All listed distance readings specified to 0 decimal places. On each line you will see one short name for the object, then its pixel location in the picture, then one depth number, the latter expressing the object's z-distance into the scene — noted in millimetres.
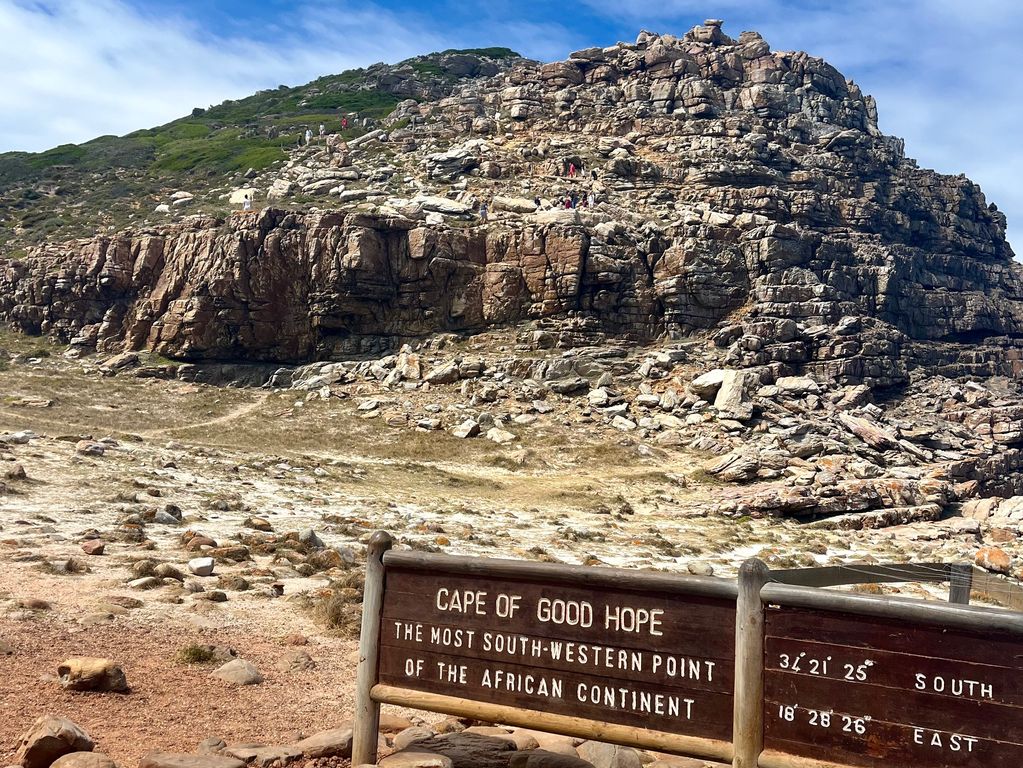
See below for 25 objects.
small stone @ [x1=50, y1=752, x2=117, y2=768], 4621
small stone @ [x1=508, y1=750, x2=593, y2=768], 4992
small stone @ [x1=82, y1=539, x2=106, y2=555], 11109
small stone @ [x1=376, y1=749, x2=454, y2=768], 4746
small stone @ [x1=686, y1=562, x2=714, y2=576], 15204
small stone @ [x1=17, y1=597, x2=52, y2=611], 8289
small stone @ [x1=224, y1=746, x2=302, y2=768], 5168
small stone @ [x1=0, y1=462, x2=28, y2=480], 15922
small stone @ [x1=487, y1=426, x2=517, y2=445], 34719
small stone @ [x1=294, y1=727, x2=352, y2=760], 5359
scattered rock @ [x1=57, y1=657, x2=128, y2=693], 6293
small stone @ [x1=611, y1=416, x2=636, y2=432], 36822
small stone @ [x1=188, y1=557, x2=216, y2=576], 10727
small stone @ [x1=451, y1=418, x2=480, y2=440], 35156
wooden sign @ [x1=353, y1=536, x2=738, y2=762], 4055
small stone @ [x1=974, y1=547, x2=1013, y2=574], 18516
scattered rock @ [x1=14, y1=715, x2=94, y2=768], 4738
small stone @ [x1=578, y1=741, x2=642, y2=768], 5324
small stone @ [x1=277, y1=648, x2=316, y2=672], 7664
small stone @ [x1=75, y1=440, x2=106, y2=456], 21125
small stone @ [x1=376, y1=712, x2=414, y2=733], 6039
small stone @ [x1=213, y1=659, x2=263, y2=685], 7043
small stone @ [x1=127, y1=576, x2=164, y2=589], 9654
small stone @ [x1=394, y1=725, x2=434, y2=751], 5457
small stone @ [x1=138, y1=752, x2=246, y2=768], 4777
